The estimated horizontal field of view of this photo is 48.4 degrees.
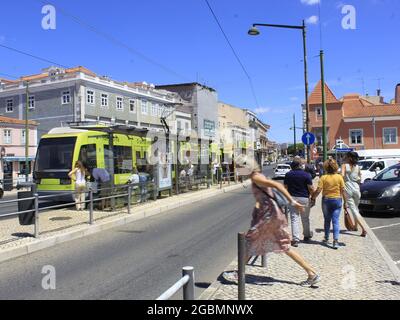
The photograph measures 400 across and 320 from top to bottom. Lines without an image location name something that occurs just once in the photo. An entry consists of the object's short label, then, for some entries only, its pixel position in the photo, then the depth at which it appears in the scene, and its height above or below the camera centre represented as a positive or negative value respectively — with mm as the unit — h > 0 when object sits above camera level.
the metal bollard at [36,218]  9109 -1030
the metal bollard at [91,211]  11094 -1097
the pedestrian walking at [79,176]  13820 -274
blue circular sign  18344 +1014
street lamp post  18469 +5438
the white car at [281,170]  39425 -629
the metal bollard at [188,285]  3455 -937
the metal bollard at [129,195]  13334 -904
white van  26875 -250
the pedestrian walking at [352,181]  9359 -415
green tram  15328 +411
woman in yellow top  8164 -575
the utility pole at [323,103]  18831 +2568
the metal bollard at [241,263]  4727 -1069
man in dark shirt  8273 -510
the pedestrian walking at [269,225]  5477 -767
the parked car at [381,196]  12570 -1002
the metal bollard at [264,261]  6537 -1438
